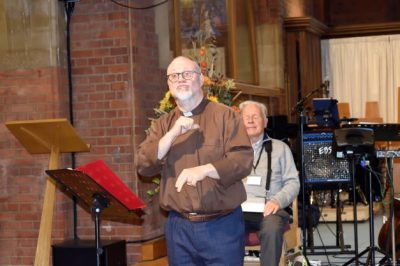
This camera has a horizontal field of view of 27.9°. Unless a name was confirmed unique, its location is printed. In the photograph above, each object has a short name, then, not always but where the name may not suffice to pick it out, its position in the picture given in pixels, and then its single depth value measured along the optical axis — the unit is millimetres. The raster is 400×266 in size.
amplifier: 7961
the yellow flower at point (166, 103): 6730
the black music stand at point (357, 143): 6422
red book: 4754
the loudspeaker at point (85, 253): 6086
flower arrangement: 6750
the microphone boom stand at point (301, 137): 7703
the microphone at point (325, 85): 8438
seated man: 5934
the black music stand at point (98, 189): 4762
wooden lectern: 5848
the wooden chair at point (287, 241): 6262
